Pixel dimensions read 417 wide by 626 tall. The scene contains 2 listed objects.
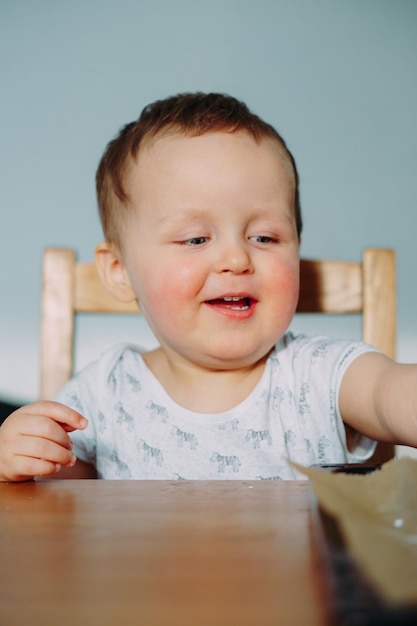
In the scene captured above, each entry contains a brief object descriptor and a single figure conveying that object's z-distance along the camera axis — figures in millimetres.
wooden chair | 1070
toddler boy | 774
